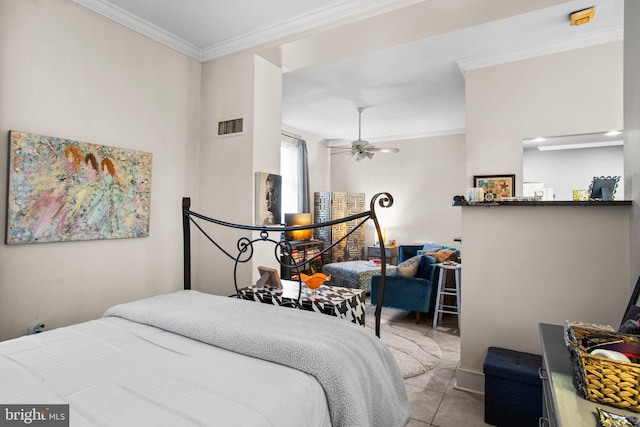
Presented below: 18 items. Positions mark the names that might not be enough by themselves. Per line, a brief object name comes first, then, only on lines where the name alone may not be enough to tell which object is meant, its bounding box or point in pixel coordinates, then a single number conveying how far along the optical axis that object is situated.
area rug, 3.04
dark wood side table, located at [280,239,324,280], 6.40
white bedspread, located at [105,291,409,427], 1.30
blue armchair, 4.23
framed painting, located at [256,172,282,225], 3.27
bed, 1.06
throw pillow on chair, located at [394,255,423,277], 4.32
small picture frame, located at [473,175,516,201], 3.61
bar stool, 4.13
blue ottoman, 2.04
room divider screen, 7.32
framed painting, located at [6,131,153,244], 2.29
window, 6.81
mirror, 3.35
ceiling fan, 5.57
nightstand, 7.15
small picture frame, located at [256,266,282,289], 2.79
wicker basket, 0.94
